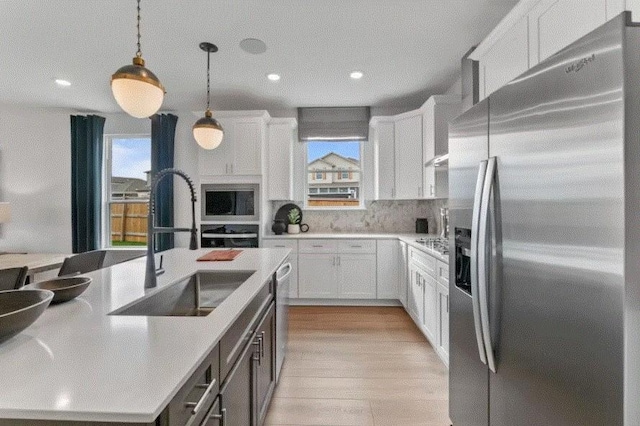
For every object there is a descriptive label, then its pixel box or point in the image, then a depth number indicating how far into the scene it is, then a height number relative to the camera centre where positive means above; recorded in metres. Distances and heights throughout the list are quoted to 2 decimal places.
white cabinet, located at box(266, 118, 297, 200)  4.32 +0.76
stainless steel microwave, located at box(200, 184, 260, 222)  4.07 +0.14
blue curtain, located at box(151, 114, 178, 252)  4.41 +0.64
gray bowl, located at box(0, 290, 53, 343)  0.83 -0.28
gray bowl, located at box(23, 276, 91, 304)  1.22 -0.29
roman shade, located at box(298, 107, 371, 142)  4.52 +1.33
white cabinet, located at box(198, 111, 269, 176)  4.10 +0.93
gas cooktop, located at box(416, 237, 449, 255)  2.71 -0.29
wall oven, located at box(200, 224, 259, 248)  4.02 -0.27
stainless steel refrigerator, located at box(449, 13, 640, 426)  0.74 -0.07
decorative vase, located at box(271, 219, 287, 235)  4.29 -0.17
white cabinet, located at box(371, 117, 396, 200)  4.19 +0.79
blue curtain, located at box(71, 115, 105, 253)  4.48 +0.52
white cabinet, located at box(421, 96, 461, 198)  3.47 +0.91
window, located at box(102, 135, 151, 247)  4.78 +0.43
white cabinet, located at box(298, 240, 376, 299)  4.05 -0.70
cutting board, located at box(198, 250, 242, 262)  2.28 -0.31
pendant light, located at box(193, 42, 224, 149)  2.84 +0.78
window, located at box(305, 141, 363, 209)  4.73 +0.62
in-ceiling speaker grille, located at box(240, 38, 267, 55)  2.74 +1.52
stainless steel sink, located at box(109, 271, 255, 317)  1.57 -0.45
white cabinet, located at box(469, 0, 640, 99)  1.24 +0.90
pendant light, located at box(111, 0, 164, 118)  1.69 +0.70
